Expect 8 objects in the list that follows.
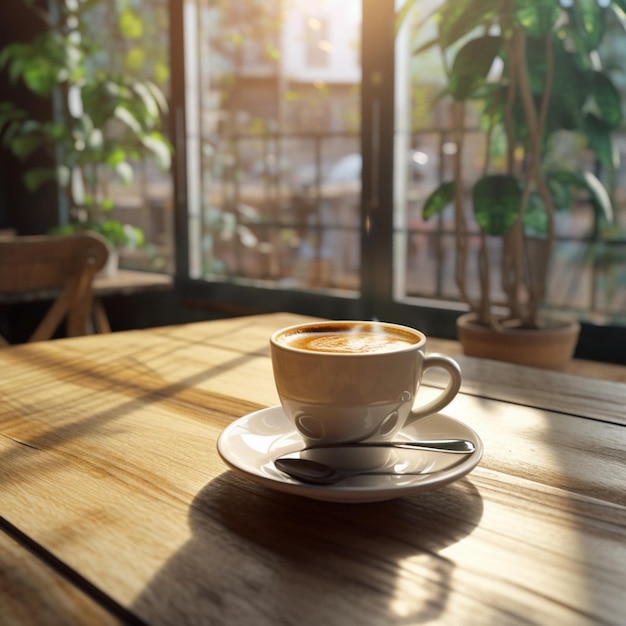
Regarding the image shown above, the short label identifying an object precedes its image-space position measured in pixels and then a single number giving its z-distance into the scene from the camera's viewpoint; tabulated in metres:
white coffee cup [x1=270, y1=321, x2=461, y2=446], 0.57
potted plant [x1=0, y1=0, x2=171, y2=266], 3.12
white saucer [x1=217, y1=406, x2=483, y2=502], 0.53
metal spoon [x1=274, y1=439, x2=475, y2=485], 0.57
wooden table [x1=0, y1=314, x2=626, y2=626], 0.43
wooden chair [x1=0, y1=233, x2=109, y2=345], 1.93
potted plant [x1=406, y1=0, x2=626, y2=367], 1.92
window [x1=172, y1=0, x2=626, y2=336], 2.64
